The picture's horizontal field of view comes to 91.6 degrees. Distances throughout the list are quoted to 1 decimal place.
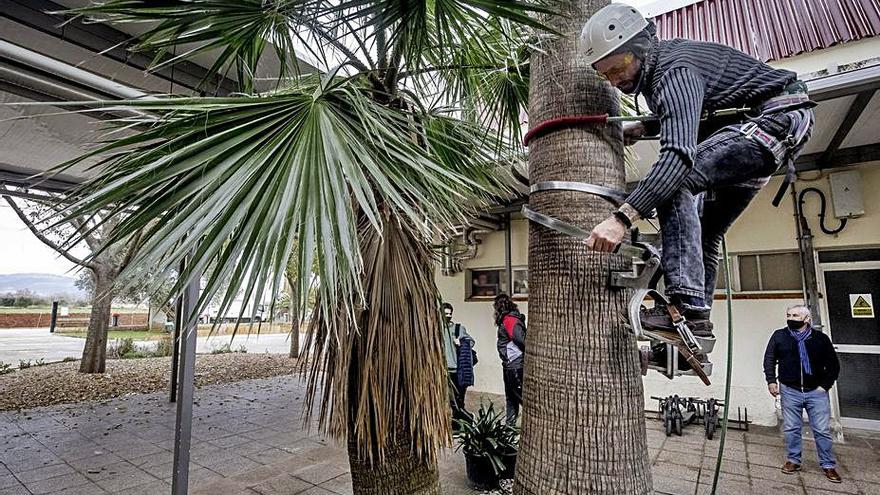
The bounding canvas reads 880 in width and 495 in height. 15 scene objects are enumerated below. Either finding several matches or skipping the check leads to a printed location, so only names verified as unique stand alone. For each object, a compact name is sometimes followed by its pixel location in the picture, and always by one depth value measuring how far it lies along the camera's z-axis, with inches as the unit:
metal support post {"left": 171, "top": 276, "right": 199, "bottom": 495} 124.1
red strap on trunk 63.8
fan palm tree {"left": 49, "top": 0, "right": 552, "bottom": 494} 53.1
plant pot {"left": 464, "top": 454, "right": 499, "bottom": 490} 142.0
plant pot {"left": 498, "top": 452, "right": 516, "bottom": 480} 142.9
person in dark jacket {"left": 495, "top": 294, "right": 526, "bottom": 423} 184.9
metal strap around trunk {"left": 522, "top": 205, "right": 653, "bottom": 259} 57.7
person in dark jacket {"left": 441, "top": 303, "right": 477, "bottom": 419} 207.6
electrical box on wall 200.1
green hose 59.6
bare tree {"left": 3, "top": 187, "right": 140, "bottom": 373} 352.8
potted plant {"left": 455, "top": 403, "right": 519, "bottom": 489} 141.9
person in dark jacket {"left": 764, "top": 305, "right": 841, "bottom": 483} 156.9
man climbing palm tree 52.1
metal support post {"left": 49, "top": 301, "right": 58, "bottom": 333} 961.2
